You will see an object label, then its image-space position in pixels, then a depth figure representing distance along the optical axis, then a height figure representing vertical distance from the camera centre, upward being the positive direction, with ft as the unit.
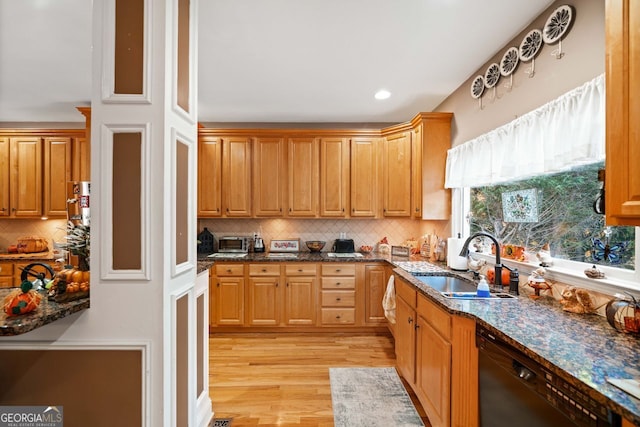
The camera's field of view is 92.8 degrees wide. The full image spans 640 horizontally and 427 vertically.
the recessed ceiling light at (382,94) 10.55 +4.26
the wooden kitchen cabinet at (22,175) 12.99 +1.61
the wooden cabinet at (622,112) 3.46 +1.22
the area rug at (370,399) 7.07 -4.76
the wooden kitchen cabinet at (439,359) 5.24 -2.95
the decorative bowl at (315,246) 13.58 -1.42
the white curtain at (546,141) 5.07 +1.54
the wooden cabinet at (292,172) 13.11 +1.78
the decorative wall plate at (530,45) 6.53 +3.75
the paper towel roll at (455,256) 9.07 -1.26
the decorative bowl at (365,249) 13.87 -1.59
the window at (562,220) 5.32 -0.12
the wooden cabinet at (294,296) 12.03 -3.25
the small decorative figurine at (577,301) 5.19 -1.49
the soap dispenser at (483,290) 6.32 -1.56
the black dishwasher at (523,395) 3.13 -2.19
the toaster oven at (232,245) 13.48 -1.39
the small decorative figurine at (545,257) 6.44 -0.89
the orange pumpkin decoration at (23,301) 3.93 -1.17
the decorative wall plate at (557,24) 5.75 +3.75
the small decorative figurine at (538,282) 6.13 -1.37
